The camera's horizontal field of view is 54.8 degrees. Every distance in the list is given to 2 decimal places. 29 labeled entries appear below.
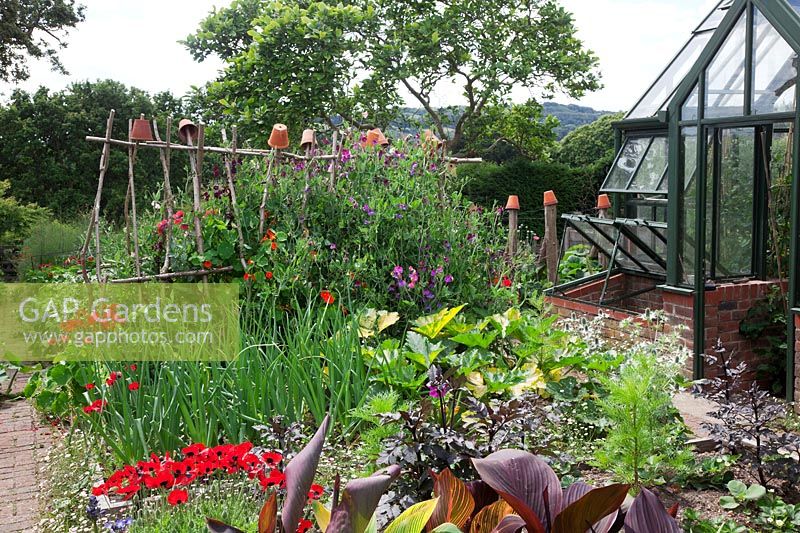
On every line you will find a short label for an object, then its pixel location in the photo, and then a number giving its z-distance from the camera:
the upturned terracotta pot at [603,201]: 9.80
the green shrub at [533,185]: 15.08
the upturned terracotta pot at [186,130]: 5.61
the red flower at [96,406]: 3.73
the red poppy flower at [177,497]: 2.46
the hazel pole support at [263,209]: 5.48
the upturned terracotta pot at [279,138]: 5.78
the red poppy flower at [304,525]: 2.18
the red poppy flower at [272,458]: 2.69
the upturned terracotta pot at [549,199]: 9.96
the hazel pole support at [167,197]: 5.30
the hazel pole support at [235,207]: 5.33
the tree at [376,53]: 14.12
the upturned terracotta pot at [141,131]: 5.34
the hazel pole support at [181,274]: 5.23
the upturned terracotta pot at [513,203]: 9.77
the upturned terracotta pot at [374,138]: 6.63
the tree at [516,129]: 16.89
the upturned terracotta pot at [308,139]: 6.30
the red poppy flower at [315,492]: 2.57
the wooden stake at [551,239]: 10.23
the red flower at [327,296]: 4.88
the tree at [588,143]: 24.83
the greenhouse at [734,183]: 5.50
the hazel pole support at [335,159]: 5.91
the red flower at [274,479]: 2.54
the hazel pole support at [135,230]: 5.16
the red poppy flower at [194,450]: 2.88
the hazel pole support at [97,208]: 5.01
